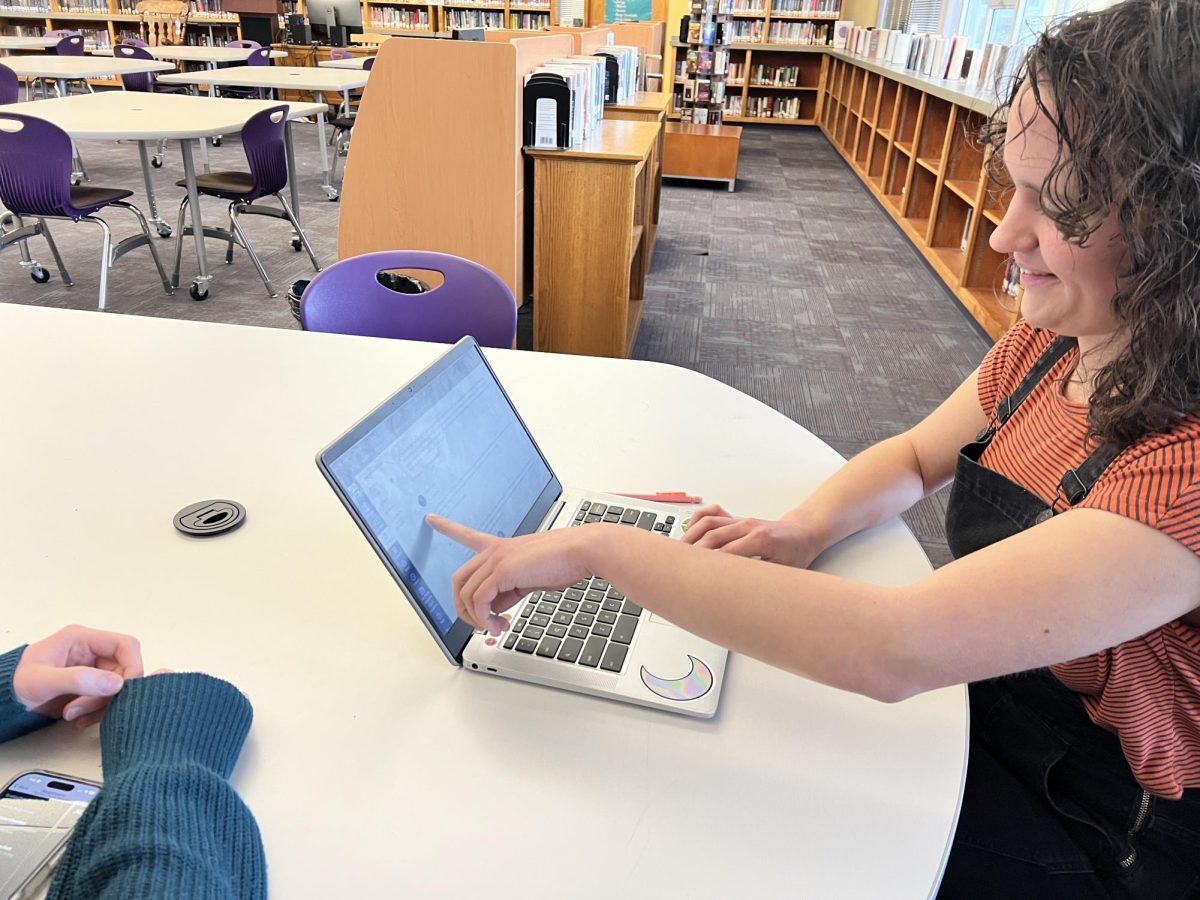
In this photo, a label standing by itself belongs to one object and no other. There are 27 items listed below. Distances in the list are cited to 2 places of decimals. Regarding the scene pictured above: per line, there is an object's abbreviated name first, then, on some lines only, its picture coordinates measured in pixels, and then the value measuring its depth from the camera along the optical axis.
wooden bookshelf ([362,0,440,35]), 9.00
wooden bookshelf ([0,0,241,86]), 9.13
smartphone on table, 0.52
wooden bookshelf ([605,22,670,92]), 5.91
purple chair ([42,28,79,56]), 8.81
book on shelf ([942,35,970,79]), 5.09
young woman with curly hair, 0.58
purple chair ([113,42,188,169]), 6.49
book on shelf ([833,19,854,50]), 8.88
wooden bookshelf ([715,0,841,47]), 9.43
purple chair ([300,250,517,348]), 1.65
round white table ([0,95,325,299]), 3.33
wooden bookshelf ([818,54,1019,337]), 3.95
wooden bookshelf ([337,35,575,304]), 2.50
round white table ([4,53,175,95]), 5.27
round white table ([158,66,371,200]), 4.95
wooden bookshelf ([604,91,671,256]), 4.16
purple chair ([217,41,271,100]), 6.84
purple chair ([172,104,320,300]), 3.65
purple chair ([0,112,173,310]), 3.10
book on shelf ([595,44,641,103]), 4.37
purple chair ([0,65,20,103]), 5.25
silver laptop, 0.66
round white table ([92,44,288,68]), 6.65
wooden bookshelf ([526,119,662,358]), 2.74
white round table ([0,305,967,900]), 0.56
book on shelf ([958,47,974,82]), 4.95
